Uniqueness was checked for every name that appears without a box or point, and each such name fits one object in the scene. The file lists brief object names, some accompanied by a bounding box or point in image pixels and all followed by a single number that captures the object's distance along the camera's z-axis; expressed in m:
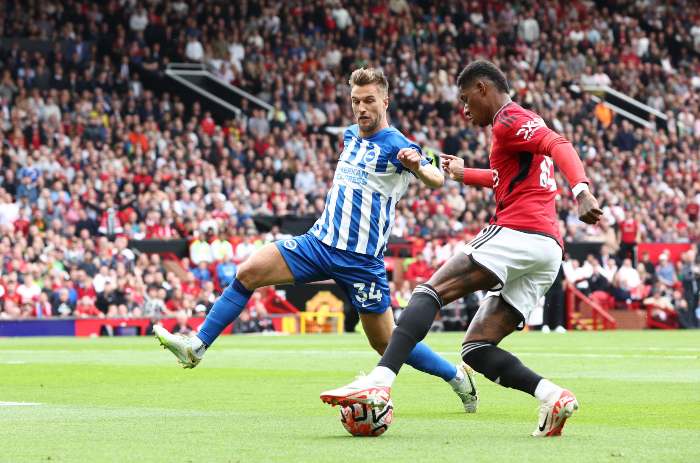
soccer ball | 7.55
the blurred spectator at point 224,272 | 27.41
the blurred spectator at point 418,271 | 29.36
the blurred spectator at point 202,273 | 27.53
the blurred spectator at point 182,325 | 25.23
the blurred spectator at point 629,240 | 32.69
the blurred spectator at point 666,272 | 31.55
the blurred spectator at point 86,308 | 26.08
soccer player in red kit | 7.53
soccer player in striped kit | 9.07
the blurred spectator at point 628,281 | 30.98
